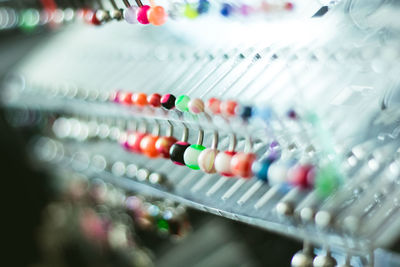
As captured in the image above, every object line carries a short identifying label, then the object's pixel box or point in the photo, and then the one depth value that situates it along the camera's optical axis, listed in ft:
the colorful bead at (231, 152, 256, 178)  1.16
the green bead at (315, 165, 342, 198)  1.10
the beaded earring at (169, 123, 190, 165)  1.24
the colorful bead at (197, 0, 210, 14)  1.28
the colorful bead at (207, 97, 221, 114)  1.23
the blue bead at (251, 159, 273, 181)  1.14
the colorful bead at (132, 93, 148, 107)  1.35
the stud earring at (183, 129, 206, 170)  1.22
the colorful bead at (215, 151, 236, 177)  1.18
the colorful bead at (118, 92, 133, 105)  1.39
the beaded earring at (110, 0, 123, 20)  1.31
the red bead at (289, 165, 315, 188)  1.10
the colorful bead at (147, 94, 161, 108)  1.30
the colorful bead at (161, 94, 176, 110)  1.26
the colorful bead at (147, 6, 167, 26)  1.25
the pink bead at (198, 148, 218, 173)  1.20
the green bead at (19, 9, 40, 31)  1.64
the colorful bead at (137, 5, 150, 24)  1.25
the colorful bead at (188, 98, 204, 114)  1.23
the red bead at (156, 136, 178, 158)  1.29
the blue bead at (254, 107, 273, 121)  1.18
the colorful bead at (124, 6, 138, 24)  1.27
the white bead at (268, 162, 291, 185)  1.12
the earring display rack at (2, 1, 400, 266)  1.12
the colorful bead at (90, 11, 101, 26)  1.36
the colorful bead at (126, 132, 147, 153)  1.36
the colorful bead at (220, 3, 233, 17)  1.29
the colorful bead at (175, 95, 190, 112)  1.25
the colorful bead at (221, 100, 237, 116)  1.22
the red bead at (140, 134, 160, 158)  1.32
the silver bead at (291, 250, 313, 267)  1.15
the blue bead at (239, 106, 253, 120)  1.20
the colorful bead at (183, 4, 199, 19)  1.28
